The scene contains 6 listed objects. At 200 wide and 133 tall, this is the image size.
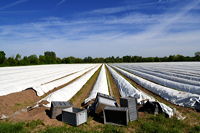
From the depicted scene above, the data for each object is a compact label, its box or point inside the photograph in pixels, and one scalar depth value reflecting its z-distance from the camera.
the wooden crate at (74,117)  4.78
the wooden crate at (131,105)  5.03
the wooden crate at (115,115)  4.78
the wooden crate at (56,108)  5.38
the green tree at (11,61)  43.56
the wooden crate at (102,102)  5.34
